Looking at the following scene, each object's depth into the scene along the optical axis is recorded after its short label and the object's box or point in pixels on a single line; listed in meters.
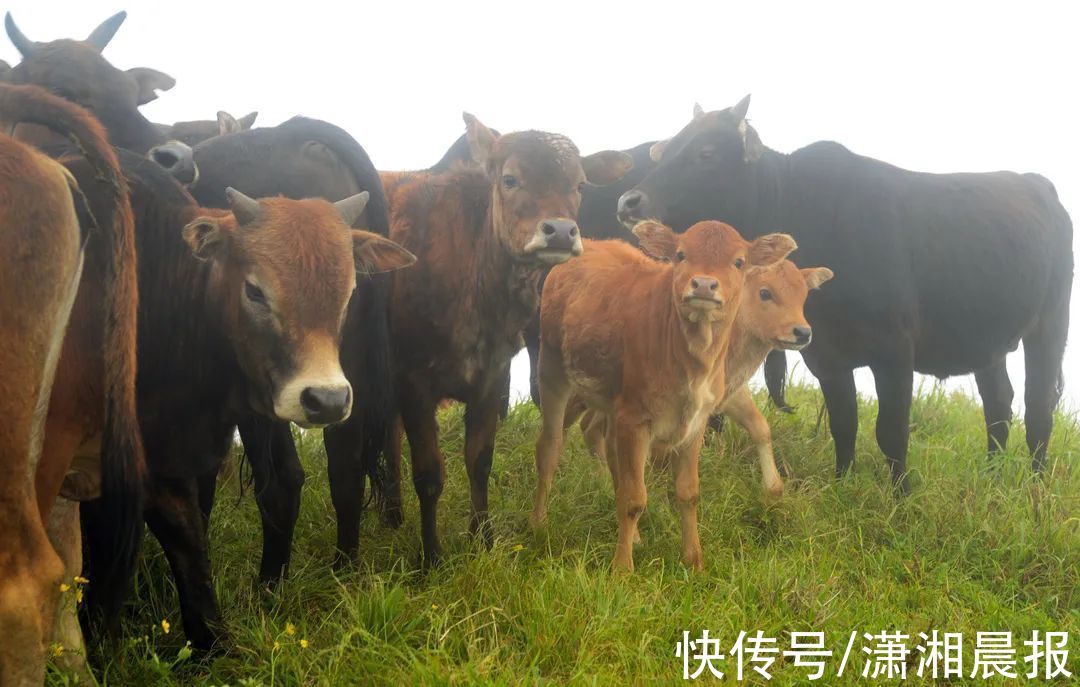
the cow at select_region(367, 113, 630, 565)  5.67
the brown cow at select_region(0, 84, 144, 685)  3.24
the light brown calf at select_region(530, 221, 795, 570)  5.73
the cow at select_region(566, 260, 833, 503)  6.54
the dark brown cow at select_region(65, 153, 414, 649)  4.33
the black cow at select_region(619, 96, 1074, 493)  7.21
